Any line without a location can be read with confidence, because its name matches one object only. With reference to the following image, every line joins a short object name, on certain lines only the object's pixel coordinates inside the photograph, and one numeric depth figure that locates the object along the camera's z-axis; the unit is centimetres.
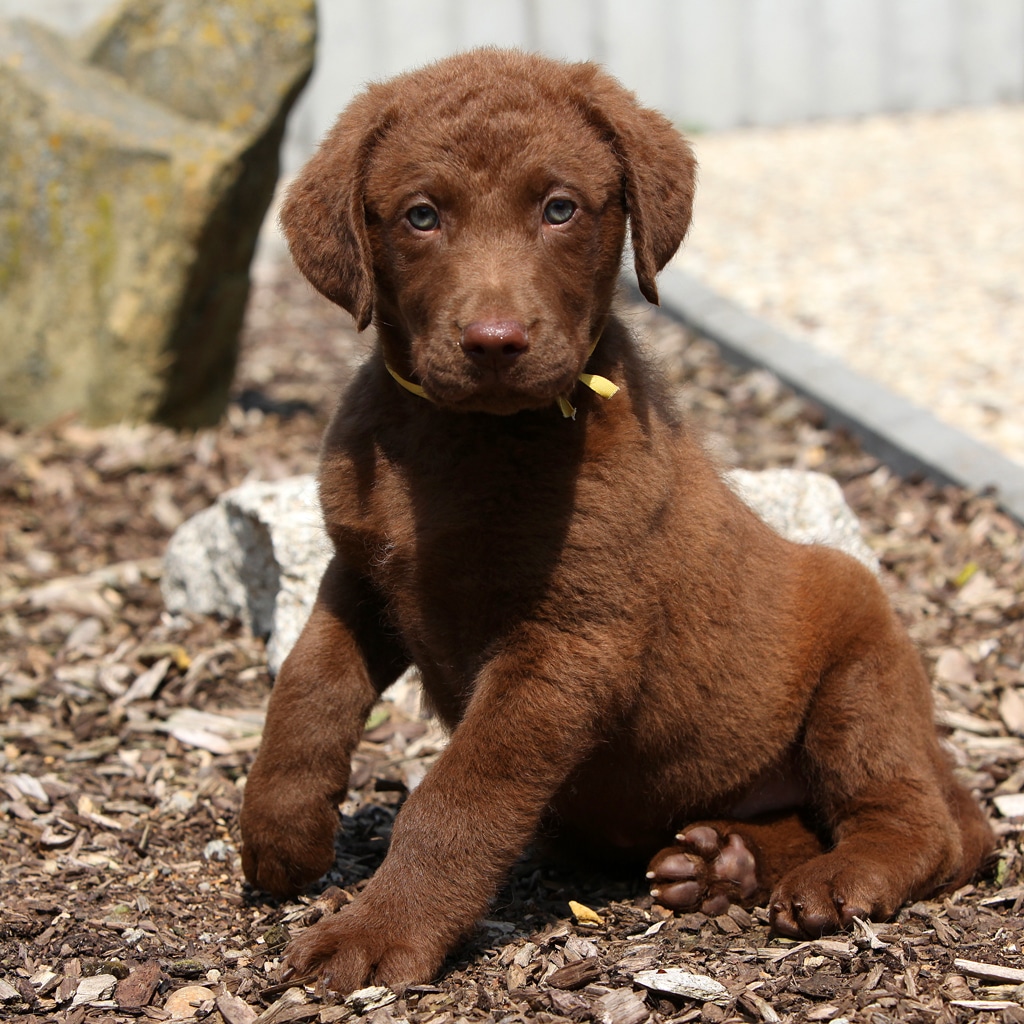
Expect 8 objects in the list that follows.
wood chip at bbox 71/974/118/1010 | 289
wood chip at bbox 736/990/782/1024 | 279
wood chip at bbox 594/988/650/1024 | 278
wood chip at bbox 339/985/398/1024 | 278
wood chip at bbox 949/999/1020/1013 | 284
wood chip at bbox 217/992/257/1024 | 282
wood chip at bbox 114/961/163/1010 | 287
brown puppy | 292
